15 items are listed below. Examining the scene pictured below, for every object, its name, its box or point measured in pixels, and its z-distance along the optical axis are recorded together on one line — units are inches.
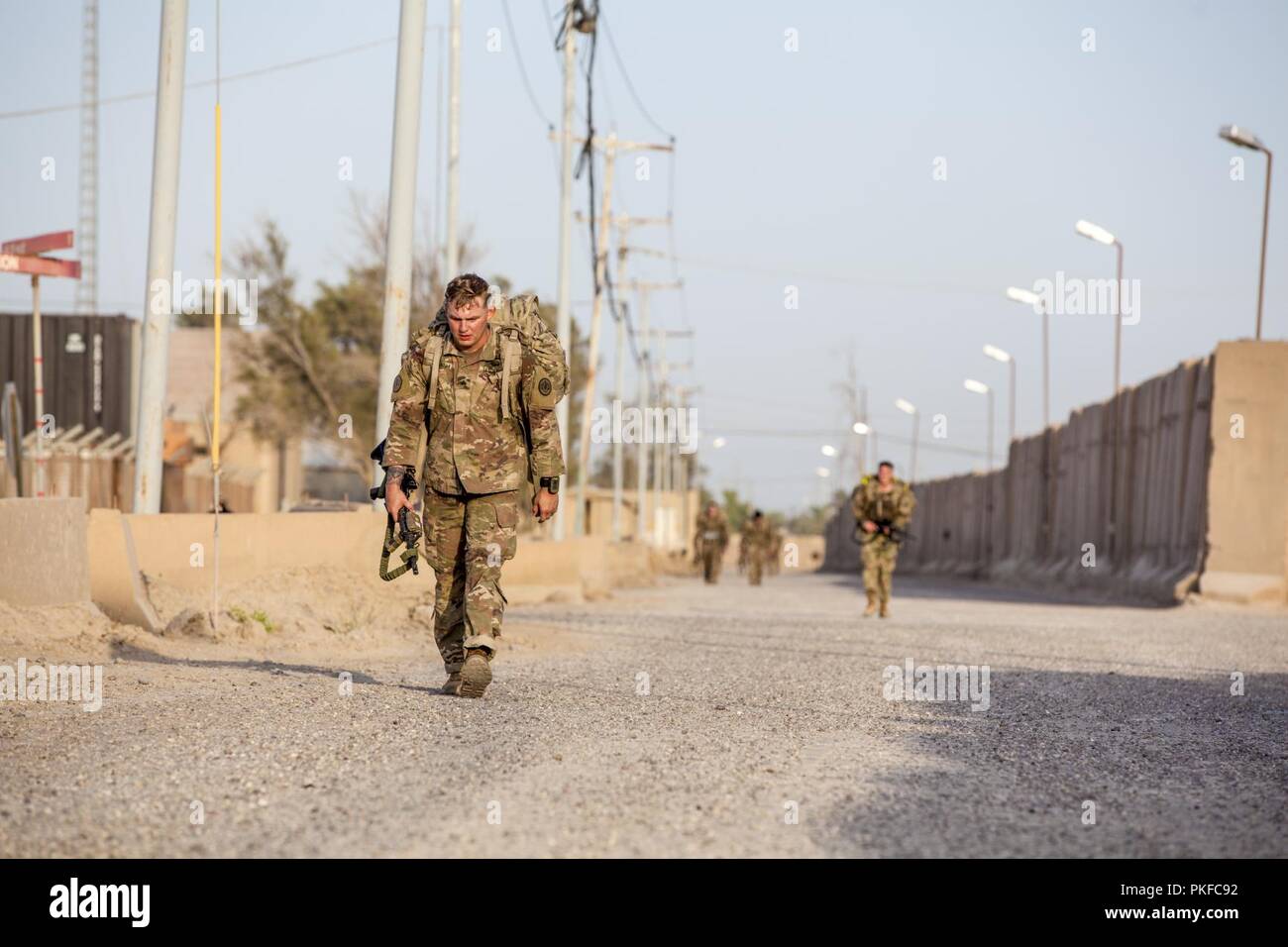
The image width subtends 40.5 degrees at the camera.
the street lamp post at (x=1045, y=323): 1521.9
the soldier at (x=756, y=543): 1448.1
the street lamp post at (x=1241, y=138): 977.9
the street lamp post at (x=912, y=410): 2447.1
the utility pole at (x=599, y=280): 1365.0
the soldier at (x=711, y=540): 1432.1
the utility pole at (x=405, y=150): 590.6
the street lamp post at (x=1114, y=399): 1209.4
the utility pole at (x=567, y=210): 1178.2
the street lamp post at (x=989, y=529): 1849.3
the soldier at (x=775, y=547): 1609.1
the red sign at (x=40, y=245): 584.1
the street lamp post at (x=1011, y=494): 1716.3
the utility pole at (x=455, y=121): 1050.1
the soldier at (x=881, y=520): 757.9
